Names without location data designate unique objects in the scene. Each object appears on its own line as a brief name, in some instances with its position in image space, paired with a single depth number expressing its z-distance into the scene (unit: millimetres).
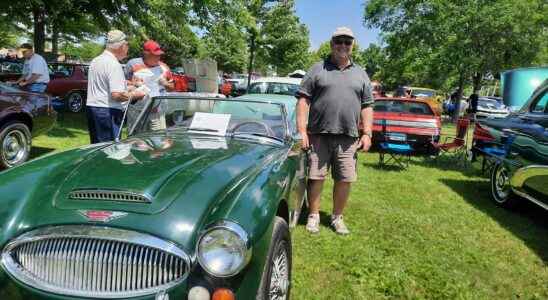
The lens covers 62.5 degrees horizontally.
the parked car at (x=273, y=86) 12585
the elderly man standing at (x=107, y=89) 4824
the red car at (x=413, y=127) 10180
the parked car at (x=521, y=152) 4984
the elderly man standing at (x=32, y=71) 8961
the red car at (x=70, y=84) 13448
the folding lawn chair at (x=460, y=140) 9086
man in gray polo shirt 4266
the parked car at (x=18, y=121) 6449
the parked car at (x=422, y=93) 27419
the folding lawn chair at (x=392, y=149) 8656
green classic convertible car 2123
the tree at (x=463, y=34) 19047
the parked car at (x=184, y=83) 16438
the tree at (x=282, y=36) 30391
